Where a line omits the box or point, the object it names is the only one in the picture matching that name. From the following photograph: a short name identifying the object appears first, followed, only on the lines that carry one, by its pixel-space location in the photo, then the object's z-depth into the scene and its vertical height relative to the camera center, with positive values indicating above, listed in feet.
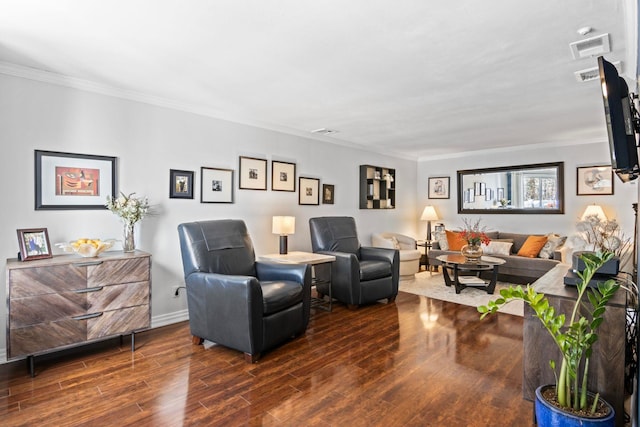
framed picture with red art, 9.70 +0.99
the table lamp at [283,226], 13.96 -0.49
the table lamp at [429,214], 22.85 +0.00
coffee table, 15.56 -2.40
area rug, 14.38 -3.65
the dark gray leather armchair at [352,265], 13.65 -2.10
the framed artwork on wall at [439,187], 23.26 +1.82
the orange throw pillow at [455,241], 19.83 -1.55
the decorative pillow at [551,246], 17.33 -1.61
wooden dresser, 8.03 -2.18
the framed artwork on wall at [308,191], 16.62 +1.11
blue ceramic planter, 5.14 -3.10
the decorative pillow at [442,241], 20.29 -1.58
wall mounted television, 5.33 +1.45
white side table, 12.73 -1.70
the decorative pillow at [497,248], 18.61 -1.83
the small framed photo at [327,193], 17.81 +1.07
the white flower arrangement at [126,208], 10.39 +0.17
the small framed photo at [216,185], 13.00 +1.10
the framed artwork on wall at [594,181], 17.44 +1.71
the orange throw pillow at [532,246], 17.60 -1.64
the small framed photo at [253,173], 14.21 +1.69
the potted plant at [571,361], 5.32 -2.31
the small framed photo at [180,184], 12.17 +1.06
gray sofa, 16.76 -2.52
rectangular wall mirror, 19.11 +1.45
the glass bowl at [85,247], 9.21 -0.89
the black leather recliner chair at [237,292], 9.03 -2.18
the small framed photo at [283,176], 15.37 +1.71
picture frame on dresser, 8.80 -0.78
